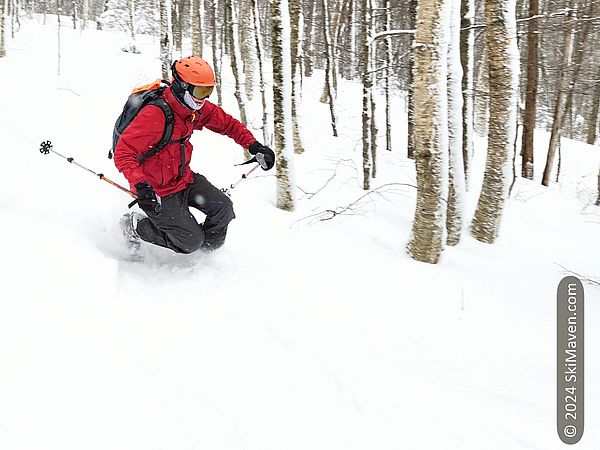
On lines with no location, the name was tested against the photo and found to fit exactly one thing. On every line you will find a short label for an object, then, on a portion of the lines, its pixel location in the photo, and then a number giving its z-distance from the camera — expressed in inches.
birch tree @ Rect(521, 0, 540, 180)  422.9
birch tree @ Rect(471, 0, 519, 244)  226.8
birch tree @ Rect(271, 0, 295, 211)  222.7
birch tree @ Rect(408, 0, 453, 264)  184.1
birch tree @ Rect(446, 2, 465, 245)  237.5
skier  155.5
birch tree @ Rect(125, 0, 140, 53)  706.8
